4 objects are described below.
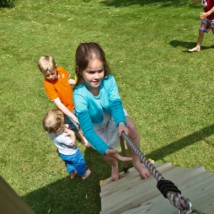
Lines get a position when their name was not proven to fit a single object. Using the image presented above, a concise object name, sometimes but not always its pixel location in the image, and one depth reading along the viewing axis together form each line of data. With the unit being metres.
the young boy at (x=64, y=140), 2.61
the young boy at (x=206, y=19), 4.53
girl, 1.95
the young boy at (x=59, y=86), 2.87
